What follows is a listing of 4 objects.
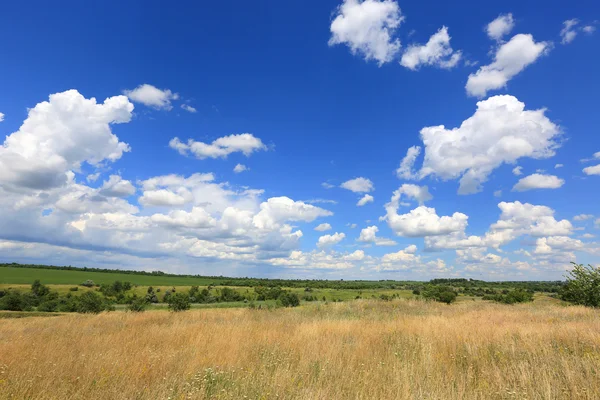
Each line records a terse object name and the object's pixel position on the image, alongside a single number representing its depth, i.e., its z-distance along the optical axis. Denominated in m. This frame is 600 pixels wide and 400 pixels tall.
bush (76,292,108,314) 47.31
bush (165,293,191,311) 41.00
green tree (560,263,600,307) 24.11
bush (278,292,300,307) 59.00
